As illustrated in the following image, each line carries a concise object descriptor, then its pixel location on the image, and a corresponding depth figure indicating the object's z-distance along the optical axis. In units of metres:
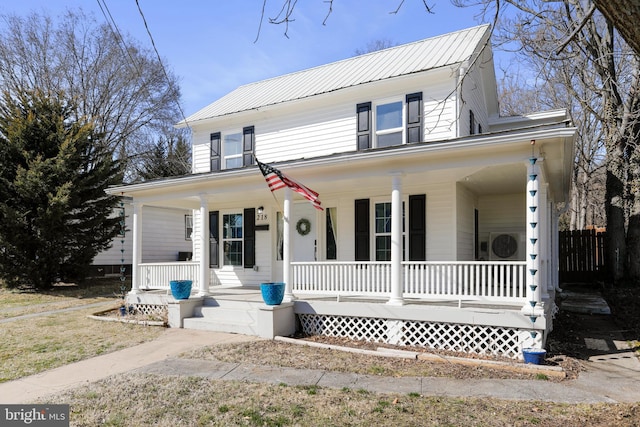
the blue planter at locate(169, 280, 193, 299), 9.36
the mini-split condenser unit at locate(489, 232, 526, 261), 11.09
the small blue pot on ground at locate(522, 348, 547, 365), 6.16
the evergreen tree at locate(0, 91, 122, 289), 14.12
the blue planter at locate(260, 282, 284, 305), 8.14
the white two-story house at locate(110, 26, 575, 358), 7.21
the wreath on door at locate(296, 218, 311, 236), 11.40
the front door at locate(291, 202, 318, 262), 11.30
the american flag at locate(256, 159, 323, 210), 8.01
